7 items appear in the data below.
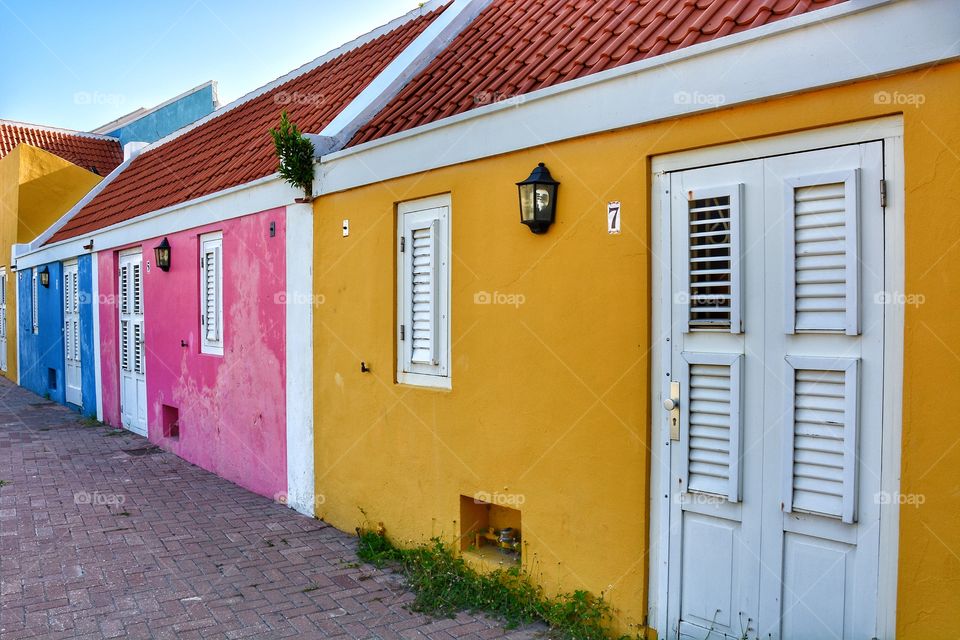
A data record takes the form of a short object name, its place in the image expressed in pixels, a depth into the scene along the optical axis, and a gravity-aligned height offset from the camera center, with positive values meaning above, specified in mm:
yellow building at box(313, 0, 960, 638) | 3141 -162
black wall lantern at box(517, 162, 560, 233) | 4449 +575
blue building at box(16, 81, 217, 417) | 12953 -507
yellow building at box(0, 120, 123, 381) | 16906 +2213
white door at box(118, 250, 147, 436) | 10891 -853
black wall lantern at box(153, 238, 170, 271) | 9570 +487
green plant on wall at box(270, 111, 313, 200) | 6496 +1212
